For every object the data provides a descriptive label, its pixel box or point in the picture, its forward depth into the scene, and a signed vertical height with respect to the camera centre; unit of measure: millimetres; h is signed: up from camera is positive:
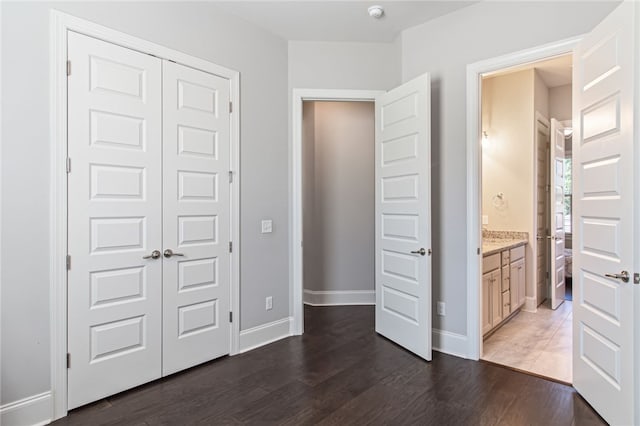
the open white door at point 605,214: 1920 +5
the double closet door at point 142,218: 2281 -33
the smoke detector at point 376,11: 2959 +1677
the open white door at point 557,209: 4496 +73
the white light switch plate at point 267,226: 3368 -115
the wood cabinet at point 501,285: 3387 -734
